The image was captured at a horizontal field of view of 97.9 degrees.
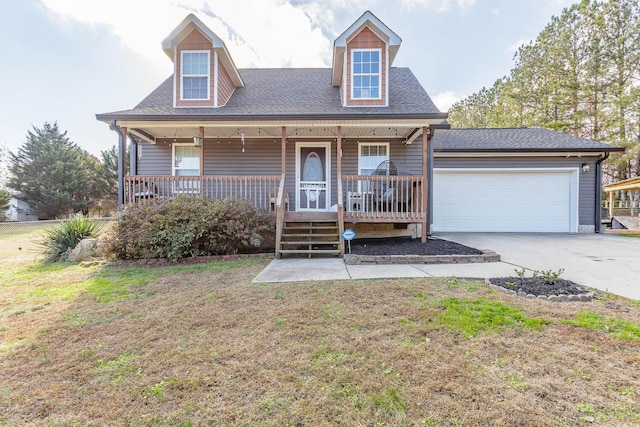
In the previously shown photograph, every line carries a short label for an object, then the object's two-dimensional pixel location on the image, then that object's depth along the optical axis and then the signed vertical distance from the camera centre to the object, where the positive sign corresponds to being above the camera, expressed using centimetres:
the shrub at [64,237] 656 -69
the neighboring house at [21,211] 2122 -24
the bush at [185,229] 588 -43
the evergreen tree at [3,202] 1708 +37
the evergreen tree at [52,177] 2105 +242
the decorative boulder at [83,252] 630 -99
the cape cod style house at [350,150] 711 +195
